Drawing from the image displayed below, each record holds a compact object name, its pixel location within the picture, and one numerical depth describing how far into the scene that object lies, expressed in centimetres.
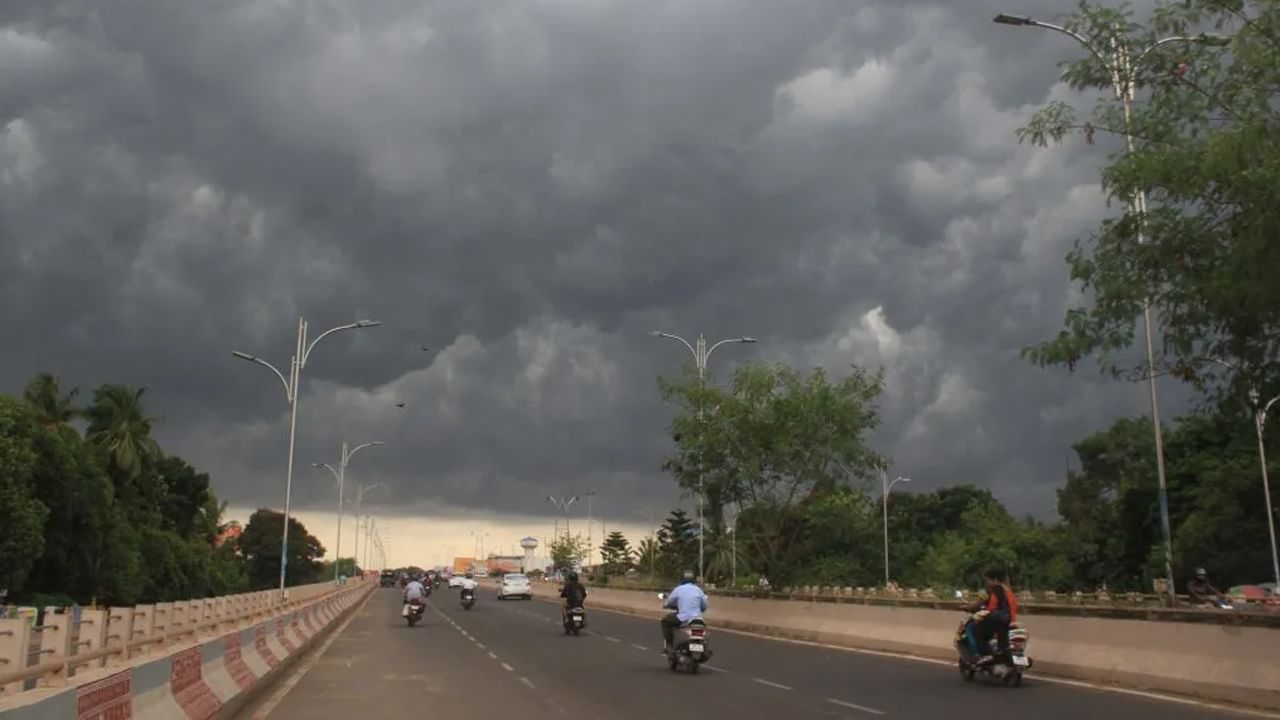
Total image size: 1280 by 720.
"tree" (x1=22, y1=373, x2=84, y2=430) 7356
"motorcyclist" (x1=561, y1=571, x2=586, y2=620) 3400
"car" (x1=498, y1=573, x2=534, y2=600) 7850
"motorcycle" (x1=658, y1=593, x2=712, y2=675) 2045
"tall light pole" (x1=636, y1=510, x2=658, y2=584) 12781
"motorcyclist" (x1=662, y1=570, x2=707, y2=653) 2077
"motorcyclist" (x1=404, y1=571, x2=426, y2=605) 4038
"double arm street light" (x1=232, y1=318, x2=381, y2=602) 3828
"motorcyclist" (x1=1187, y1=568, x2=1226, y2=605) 3299
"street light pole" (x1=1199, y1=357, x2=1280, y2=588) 1552
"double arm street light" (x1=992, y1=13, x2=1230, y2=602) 1495
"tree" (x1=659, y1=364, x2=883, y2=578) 4194
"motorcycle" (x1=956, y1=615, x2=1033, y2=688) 1702
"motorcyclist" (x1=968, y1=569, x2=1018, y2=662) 1698
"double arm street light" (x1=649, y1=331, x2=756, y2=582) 4358
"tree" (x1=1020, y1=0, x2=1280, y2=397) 1327
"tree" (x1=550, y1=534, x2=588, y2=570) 14600
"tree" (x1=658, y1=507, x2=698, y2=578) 11981
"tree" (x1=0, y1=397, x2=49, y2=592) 4509
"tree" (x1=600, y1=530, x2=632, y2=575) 16475
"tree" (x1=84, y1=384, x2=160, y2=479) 8256
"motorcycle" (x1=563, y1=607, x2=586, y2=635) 3381
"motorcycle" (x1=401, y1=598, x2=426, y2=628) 3981
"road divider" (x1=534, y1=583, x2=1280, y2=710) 1448
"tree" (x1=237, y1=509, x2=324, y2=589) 15562
